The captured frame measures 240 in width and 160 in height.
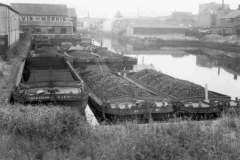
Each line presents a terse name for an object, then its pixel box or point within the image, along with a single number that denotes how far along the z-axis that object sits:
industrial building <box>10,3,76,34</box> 66.44
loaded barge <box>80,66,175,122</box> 13.83
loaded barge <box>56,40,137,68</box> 30.00
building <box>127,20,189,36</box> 87.94
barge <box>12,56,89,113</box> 13.66
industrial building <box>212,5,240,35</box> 69.97
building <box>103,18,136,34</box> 105.28
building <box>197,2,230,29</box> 88.94
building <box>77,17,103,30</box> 152.76
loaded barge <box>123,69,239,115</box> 14.57
